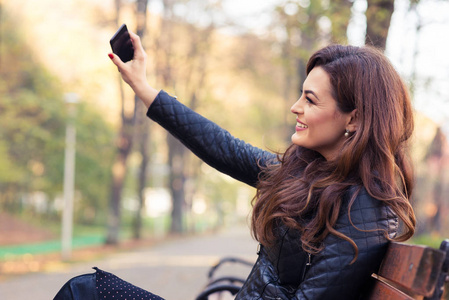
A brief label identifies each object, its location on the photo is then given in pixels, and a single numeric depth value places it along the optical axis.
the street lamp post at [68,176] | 17.47
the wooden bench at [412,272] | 1.57
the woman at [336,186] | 1.96
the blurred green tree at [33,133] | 17.45
